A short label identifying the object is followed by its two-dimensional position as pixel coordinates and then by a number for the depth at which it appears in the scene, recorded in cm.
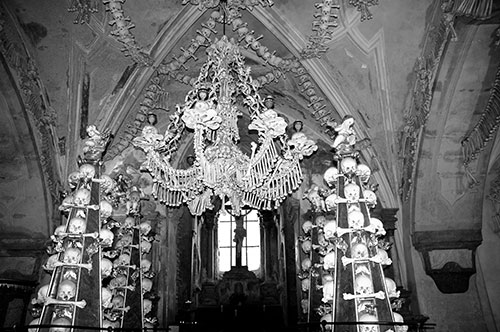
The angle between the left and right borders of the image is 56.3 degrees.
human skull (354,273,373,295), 341
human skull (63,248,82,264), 363
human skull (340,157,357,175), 395
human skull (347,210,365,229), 364
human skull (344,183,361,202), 380
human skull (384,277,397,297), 373
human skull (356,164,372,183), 399
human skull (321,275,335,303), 416
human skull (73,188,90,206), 392
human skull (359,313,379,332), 326
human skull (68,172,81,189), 409
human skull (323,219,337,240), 399
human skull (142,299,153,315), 545
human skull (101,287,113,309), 403
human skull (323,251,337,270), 409
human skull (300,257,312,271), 583
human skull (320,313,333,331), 457
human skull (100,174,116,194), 436
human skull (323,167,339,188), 413
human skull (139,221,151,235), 554
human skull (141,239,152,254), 567
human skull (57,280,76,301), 347
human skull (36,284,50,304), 361
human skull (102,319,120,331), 449
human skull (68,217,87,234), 377
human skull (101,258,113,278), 411
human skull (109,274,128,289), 498
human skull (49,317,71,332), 336
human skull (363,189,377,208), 385
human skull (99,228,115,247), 402
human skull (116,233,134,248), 518
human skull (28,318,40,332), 351
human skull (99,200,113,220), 423
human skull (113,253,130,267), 509
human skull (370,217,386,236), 366
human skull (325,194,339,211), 402
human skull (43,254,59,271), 376
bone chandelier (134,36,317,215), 434
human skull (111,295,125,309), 481
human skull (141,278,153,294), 542
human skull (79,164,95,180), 408
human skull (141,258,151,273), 552
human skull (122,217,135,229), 531
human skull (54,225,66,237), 382
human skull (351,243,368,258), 352
